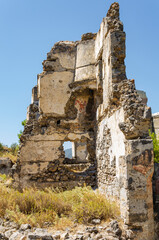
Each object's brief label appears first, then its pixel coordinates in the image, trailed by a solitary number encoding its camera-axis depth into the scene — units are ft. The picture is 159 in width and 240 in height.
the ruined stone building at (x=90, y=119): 15.01
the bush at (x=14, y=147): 56.20
